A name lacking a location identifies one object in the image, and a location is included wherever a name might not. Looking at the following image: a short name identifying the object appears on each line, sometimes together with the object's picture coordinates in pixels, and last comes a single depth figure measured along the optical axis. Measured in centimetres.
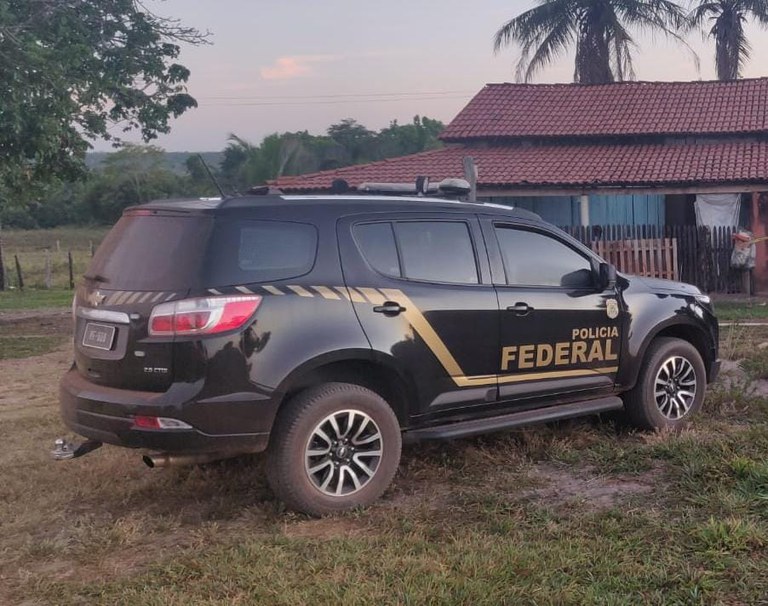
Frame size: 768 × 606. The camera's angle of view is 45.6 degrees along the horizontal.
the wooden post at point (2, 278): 2627
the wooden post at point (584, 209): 1894
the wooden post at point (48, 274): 2630
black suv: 451
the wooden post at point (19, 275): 2630
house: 1841
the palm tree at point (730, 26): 3127
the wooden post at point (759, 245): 1792
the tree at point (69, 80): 1299
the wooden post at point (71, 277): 2645
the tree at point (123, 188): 5378
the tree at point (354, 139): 5266
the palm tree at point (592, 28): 3088
